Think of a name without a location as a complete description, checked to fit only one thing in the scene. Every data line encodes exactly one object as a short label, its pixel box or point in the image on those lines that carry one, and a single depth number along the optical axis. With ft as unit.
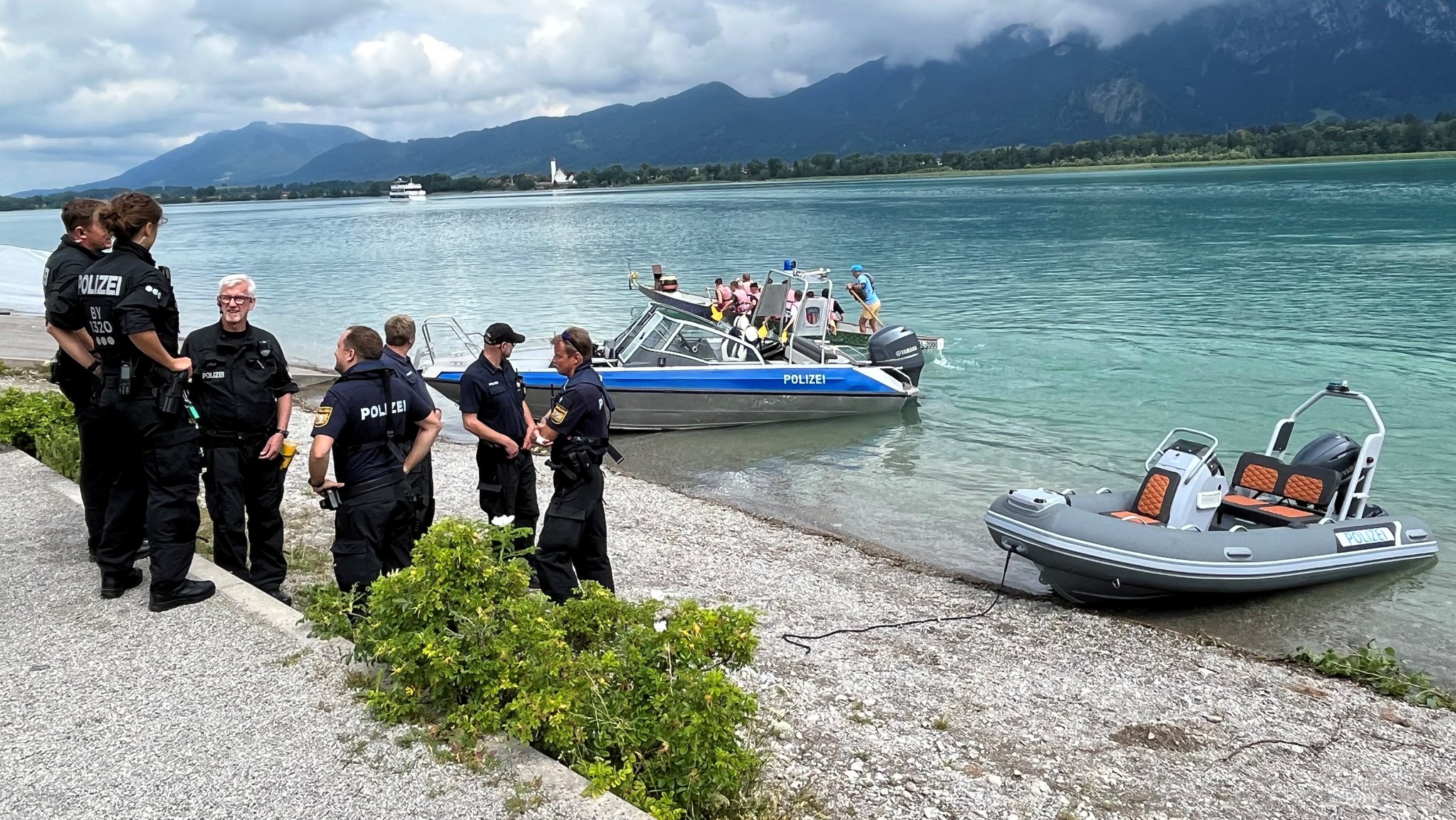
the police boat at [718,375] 49.52
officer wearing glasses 18.90
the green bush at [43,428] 29.17
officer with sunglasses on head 19.85
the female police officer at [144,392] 17.54
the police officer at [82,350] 18.40
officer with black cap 22.29
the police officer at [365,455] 17.87
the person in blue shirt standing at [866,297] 69.92
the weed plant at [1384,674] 22.15
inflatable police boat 26.55
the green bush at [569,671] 12.76
